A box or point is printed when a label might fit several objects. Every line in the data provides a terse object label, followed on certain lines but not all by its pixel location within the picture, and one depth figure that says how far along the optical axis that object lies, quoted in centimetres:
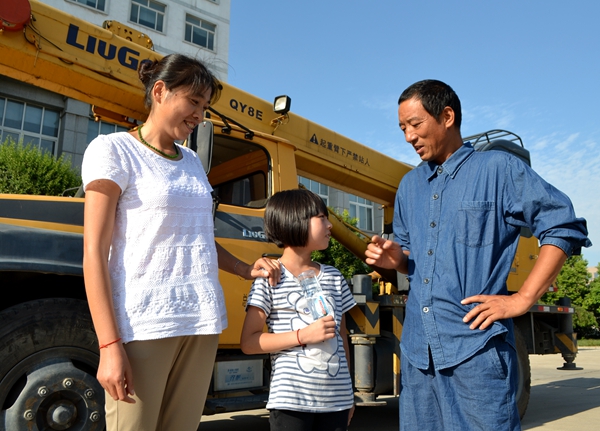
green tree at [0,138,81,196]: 1173
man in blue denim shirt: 169
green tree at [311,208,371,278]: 1449
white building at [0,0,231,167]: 1565
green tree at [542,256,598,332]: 3017
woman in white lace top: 150
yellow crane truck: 276
